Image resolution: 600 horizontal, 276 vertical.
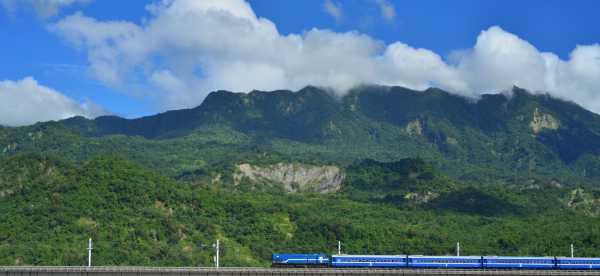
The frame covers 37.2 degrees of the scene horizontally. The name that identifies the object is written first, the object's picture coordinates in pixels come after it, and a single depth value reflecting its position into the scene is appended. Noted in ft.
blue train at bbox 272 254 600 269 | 406.41
